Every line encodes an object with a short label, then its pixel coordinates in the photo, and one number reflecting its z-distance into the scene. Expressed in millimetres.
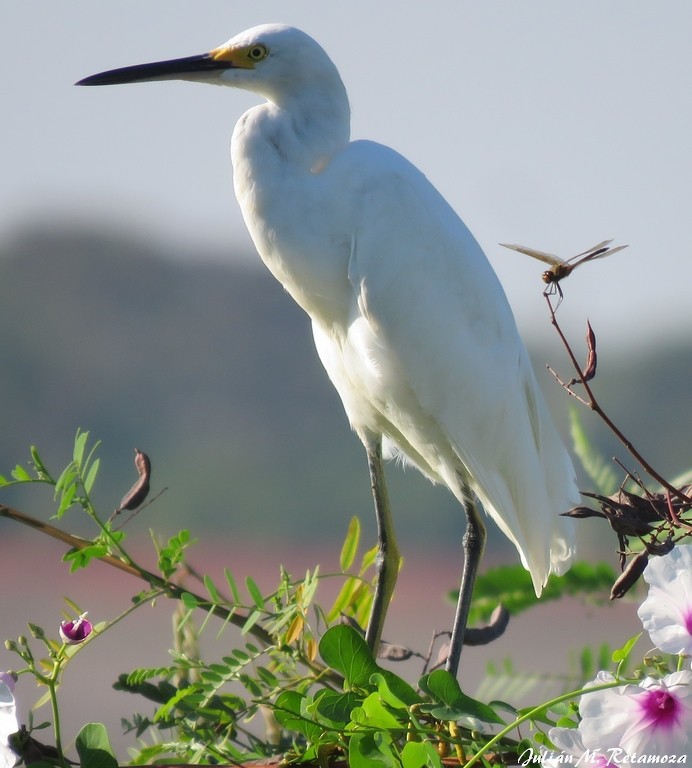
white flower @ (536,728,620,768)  6874
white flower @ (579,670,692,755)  6576
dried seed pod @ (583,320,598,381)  7637
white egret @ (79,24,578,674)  8665
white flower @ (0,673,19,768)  7552
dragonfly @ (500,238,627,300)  7932
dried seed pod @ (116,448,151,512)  8425
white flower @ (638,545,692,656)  6665
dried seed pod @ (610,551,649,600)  7715
